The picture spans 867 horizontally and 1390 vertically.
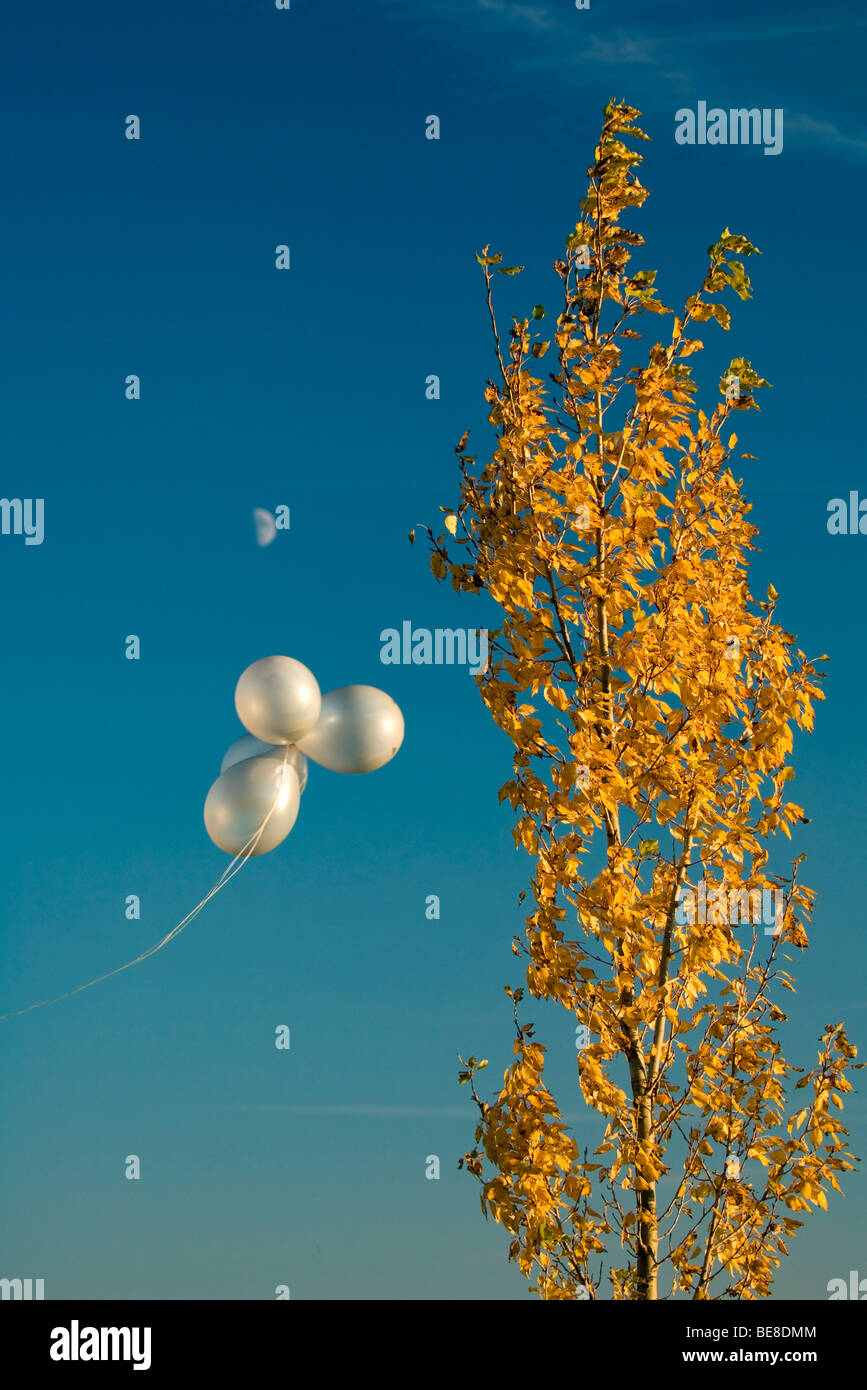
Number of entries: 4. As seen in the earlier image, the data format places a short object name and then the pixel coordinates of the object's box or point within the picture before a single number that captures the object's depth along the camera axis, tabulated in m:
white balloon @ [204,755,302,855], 6.88
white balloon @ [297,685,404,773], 7.17
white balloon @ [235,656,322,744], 6.91
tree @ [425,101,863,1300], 6.12
